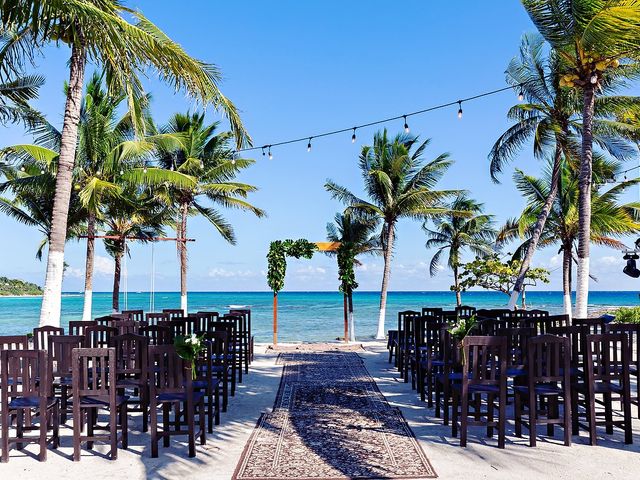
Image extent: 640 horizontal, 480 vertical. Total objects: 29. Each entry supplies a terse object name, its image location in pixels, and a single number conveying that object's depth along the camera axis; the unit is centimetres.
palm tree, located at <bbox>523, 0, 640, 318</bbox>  791
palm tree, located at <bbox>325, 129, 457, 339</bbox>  1703
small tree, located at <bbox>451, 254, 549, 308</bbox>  1897
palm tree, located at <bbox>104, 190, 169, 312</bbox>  1742
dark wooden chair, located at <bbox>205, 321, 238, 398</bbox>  789
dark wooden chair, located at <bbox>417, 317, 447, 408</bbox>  706
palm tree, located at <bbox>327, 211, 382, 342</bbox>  1568
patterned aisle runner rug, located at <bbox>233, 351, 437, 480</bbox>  446
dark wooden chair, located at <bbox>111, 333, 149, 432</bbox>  531
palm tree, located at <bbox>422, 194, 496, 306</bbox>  2564
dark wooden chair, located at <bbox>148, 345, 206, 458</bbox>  494
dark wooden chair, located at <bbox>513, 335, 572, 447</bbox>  511
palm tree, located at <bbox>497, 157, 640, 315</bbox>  1571
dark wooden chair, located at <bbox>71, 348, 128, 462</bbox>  480
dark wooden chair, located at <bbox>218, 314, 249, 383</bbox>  911
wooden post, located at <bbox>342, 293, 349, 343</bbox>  1565
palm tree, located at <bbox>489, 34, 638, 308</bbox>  1210
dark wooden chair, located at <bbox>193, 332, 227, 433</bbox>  563
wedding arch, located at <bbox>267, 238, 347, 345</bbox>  1482
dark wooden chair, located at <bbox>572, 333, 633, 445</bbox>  520
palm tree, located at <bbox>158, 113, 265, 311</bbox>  1802
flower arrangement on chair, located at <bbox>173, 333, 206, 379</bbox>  499
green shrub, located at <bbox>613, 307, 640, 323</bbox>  1666
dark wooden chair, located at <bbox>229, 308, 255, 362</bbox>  1086
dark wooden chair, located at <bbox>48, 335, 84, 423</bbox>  551
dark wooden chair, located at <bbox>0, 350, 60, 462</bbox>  475
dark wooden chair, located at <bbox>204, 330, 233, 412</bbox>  640
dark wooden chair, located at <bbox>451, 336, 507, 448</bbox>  511
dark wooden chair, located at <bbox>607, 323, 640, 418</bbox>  588
